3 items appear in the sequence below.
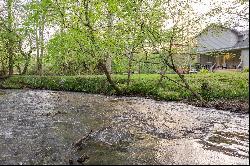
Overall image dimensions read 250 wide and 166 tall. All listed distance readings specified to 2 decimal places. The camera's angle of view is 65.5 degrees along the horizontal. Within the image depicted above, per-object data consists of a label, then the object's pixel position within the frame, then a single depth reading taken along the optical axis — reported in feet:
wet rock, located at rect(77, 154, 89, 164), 14.25
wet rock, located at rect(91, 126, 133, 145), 18.21
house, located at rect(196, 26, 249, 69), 69.32
